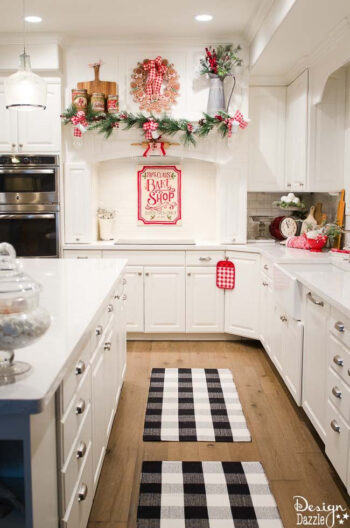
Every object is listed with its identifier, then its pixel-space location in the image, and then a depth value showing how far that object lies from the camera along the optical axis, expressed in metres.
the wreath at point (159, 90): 4.67
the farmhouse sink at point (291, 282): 3.18
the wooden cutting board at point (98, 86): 4.67
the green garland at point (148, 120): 4.63
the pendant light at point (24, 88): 2.74
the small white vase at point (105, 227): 5.11
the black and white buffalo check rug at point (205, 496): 2.22
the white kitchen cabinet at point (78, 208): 4.87
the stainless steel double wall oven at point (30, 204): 4.71
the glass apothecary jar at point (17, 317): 1.31
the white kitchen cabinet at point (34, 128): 4.67
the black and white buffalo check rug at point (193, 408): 3.05
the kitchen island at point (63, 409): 1.31
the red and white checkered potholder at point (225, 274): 4.75
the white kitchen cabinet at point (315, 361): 2.67
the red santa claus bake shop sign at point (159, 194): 5.26
